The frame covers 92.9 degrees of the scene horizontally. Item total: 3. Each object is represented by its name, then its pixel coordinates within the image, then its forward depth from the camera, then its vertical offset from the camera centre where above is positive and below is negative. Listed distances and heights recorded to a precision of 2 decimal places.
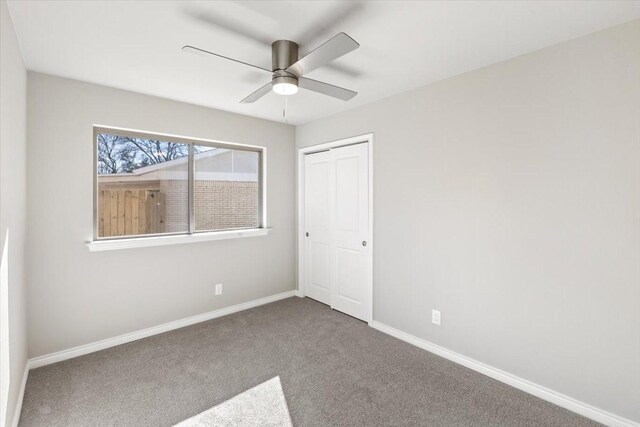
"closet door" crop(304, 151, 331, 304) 3.86 -0.24
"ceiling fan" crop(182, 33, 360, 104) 1.65 +0.86
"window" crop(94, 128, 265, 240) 2.89 +0.26
